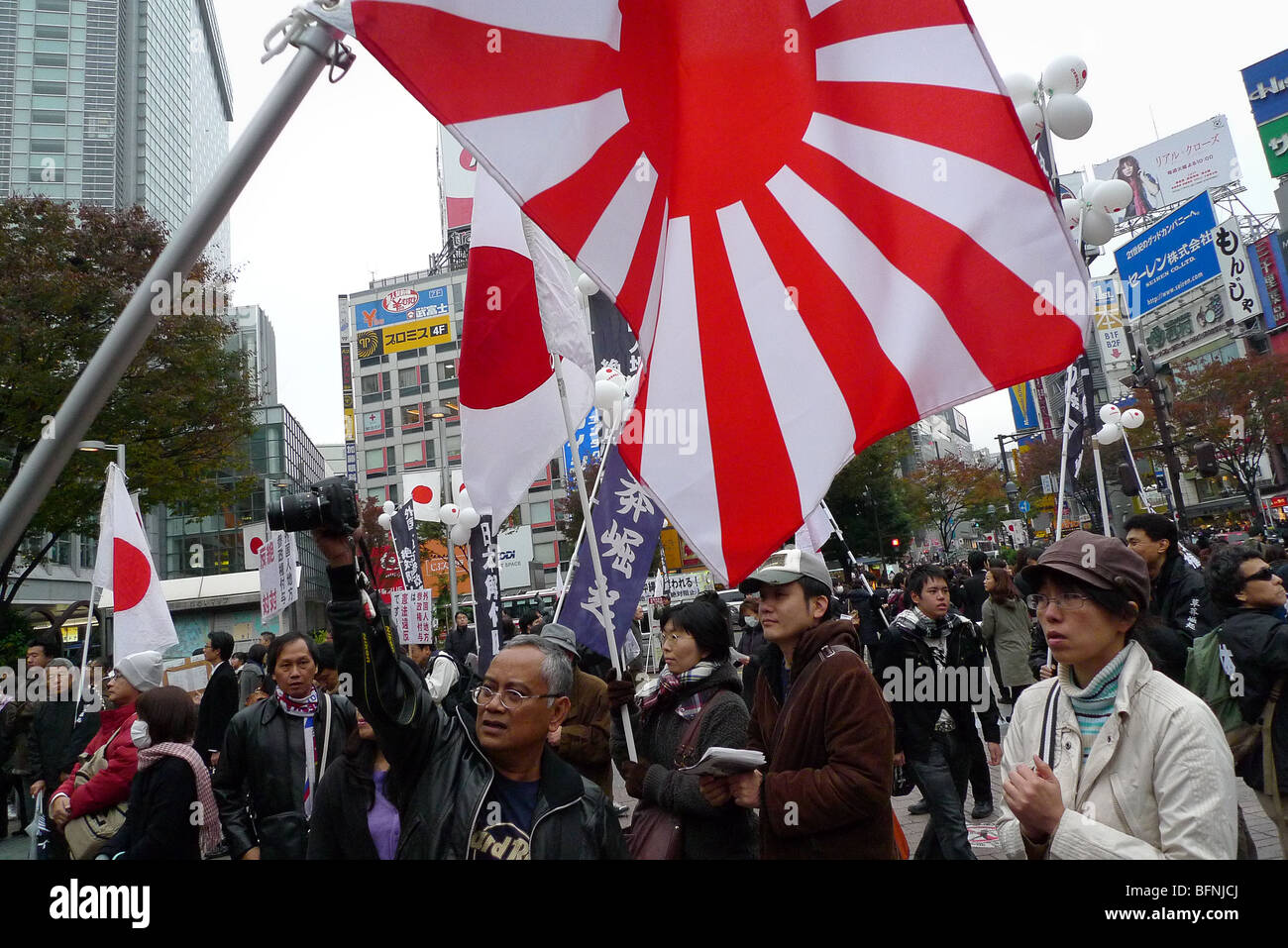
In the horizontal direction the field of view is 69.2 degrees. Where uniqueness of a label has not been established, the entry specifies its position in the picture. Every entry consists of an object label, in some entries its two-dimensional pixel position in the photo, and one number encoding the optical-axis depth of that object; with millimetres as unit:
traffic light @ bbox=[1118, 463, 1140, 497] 11567
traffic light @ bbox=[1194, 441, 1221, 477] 21047
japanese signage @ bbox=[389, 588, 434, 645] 8805
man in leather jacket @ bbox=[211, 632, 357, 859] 4117
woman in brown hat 2004
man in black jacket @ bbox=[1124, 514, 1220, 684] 5188
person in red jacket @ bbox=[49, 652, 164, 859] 4730
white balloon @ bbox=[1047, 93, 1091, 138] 5434
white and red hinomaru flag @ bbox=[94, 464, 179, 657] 7344
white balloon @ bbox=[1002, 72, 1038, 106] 5637
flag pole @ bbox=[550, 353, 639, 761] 3947
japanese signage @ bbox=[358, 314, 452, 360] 69812
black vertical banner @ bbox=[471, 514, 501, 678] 7730
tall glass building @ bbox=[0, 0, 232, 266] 43594
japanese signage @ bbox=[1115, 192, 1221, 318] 41469
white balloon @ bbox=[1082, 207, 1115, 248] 5789
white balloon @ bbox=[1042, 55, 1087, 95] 5441
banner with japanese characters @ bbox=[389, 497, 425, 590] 12984
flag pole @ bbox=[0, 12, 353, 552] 1619
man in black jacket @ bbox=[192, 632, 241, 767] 6492
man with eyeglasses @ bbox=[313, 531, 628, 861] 2295
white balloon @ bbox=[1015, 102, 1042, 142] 5438
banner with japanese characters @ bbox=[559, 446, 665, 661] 6070
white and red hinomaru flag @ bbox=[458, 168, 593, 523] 4906
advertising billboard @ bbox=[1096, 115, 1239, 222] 63531
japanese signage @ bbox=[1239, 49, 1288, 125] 42750
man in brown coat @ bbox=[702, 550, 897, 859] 2863
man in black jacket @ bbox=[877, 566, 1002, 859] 5172
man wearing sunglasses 3988
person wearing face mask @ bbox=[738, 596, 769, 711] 7562
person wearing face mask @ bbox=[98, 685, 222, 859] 3941
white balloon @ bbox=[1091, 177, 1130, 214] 6621
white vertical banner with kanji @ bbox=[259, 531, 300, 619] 9031
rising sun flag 2740
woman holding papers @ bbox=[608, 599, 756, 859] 3402
